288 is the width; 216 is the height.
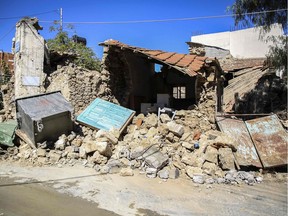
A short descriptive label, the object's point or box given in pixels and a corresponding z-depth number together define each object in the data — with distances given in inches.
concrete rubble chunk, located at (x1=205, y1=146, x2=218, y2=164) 264.5
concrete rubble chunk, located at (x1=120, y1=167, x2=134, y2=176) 250.8
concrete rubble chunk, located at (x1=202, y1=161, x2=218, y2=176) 253.0
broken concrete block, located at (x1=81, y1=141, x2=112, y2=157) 276.7
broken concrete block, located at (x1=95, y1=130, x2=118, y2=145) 304.9
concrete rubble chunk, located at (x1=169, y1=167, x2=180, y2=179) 247.4
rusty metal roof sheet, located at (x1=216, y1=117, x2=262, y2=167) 267.3
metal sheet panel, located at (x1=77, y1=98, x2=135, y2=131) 347.3
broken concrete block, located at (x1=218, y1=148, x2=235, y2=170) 257.8
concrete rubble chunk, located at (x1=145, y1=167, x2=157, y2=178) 248.8
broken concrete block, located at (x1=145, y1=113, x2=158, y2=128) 342.6
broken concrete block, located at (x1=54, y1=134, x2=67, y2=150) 295.6
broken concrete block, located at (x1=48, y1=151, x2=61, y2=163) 281.6
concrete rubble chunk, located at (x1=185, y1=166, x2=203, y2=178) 249.0
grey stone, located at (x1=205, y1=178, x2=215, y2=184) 237.7
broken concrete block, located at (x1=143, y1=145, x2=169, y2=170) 258.5
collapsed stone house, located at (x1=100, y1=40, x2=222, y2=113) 362.3
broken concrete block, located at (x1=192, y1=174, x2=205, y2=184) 237.9
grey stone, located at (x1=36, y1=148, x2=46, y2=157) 282.7
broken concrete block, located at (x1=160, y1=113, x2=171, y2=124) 343.6
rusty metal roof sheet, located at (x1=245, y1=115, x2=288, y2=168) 263.6
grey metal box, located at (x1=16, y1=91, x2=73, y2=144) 290.2
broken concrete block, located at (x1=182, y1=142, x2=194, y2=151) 289.9
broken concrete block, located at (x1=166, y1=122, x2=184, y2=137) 310.9
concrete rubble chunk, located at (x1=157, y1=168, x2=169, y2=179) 245.2
